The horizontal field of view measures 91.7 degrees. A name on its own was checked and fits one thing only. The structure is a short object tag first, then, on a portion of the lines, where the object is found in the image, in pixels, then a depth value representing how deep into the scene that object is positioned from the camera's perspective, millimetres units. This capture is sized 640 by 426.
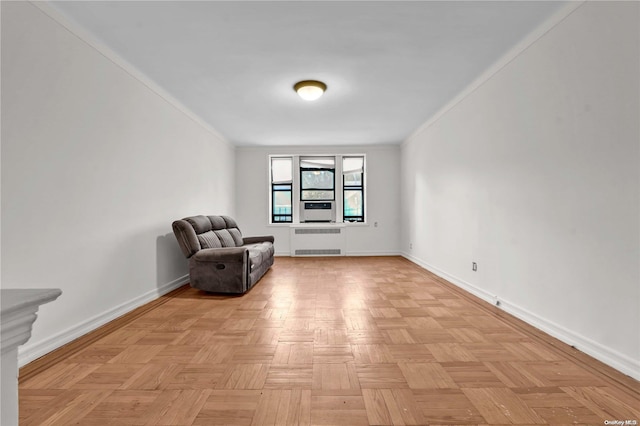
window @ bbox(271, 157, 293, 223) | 7582
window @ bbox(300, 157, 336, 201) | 7602
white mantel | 568
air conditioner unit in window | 7539
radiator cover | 7195
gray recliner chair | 3877
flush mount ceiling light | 3715
